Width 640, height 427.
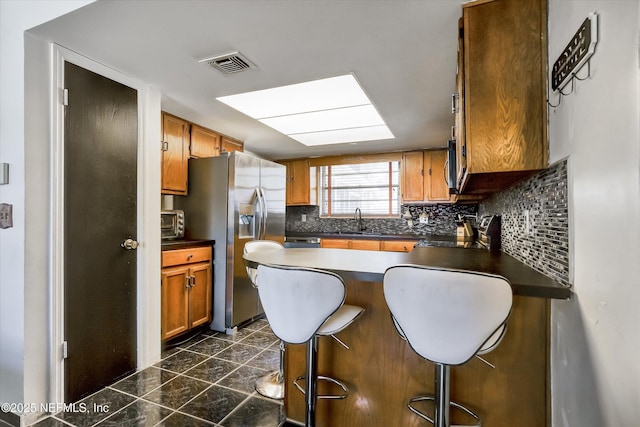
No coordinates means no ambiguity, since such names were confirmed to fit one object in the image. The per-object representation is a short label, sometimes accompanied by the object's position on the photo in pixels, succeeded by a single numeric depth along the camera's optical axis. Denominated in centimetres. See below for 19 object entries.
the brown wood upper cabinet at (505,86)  124
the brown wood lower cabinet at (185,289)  264
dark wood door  189
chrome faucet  475
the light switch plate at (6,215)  174
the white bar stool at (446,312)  98
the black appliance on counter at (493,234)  239
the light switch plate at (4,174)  175
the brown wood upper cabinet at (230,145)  371
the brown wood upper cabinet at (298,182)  489
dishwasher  423
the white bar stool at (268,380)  196
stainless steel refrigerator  309
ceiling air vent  189
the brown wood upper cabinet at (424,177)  418
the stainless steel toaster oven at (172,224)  306
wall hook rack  83
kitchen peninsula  128
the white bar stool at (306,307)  119
